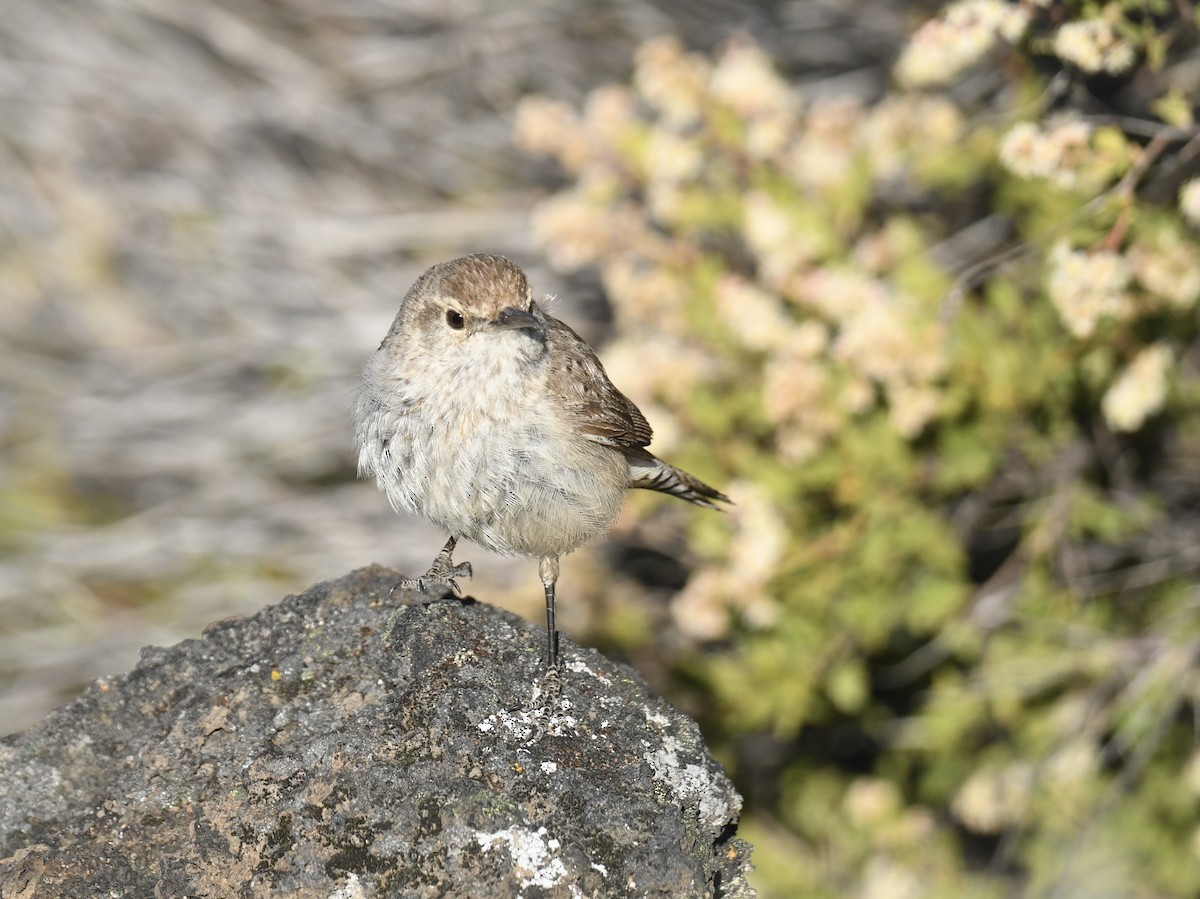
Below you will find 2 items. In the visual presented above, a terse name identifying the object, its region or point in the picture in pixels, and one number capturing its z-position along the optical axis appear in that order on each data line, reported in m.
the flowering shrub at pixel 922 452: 10.24
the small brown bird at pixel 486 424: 7.69
